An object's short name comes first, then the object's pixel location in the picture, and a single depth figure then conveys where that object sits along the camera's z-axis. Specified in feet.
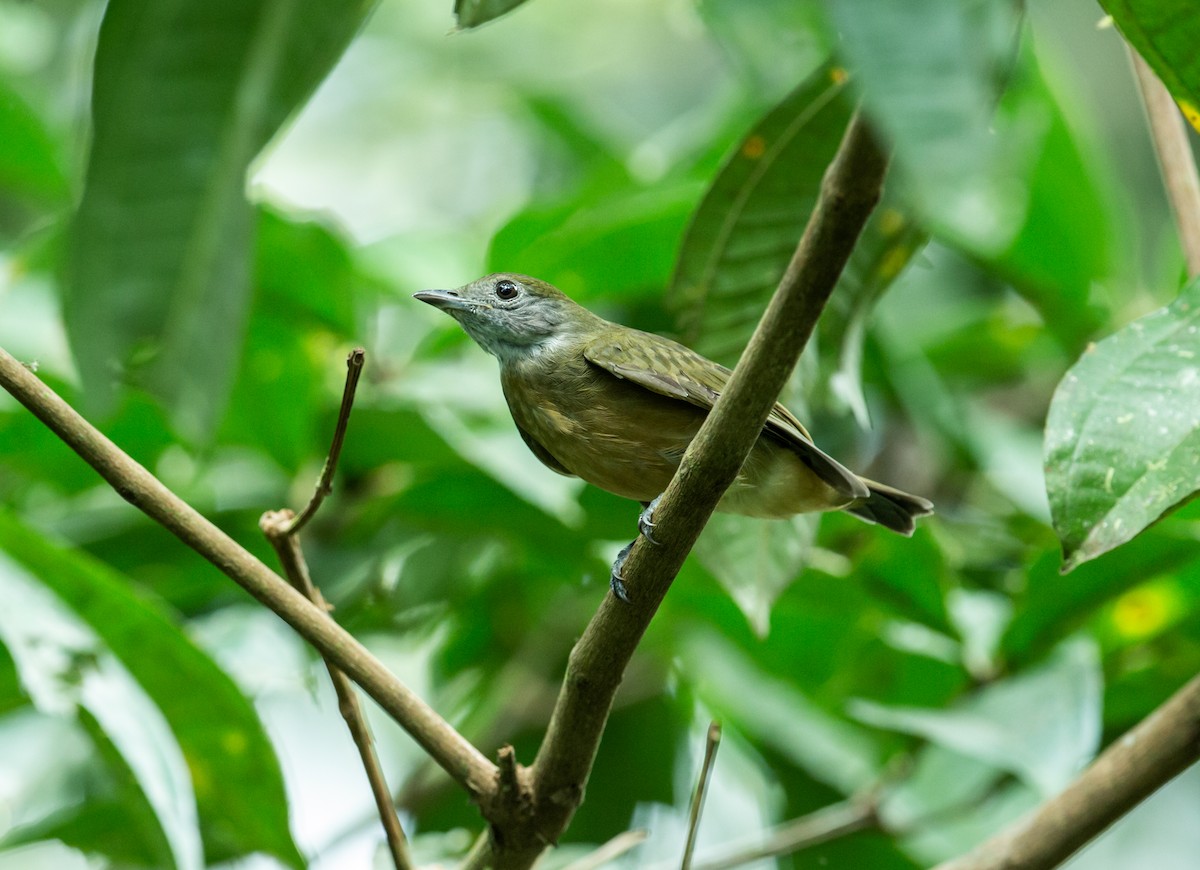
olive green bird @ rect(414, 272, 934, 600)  16.56
